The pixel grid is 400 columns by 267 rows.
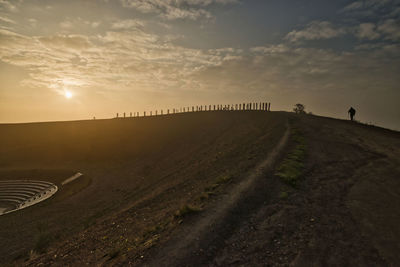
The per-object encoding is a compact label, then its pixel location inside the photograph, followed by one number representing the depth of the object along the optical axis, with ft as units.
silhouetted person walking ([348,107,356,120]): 134.47
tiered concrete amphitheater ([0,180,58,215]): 122.01
